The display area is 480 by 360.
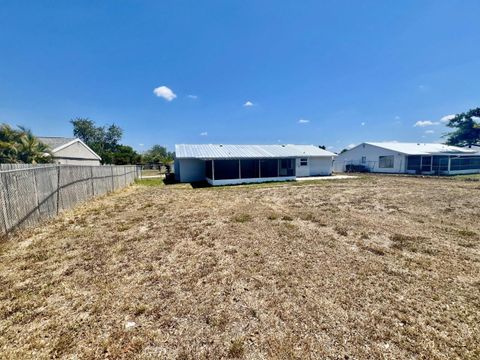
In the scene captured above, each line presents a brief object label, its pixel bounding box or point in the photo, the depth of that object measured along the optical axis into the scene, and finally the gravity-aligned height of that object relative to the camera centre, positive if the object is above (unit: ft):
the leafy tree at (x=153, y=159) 141.26 +2.71
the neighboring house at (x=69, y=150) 64.54 +4.09
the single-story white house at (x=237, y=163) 57.82 -0.14
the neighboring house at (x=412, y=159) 86.58 +1.07
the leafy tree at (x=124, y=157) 129.90 +3.61
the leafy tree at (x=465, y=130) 98.58 +13.97
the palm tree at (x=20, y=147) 41.92 +3.28
